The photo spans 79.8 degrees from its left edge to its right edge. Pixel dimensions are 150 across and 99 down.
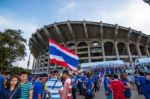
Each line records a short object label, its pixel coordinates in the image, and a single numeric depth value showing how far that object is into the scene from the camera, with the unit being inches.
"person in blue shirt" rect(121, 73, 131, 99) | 117.2
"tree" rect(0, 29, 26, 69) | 467.7
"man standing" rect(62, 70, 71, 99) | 72.5
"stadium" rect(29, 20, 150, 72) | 882.7
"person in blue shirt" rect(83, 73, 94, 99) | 148.1
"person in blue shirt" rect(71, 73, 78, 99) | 182.9
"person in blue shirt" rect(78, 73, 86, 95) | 220.4
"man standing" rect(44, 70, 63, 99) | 85.1
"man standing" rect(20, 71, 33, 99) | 69.8
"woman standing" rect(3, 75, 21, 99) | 59.1
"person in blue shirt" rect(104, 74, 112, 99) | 120.4
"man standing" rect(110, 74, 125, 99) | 100.9
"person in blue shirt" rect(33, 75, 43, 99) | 85.2
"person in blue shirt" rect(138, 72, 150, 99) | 103.1
